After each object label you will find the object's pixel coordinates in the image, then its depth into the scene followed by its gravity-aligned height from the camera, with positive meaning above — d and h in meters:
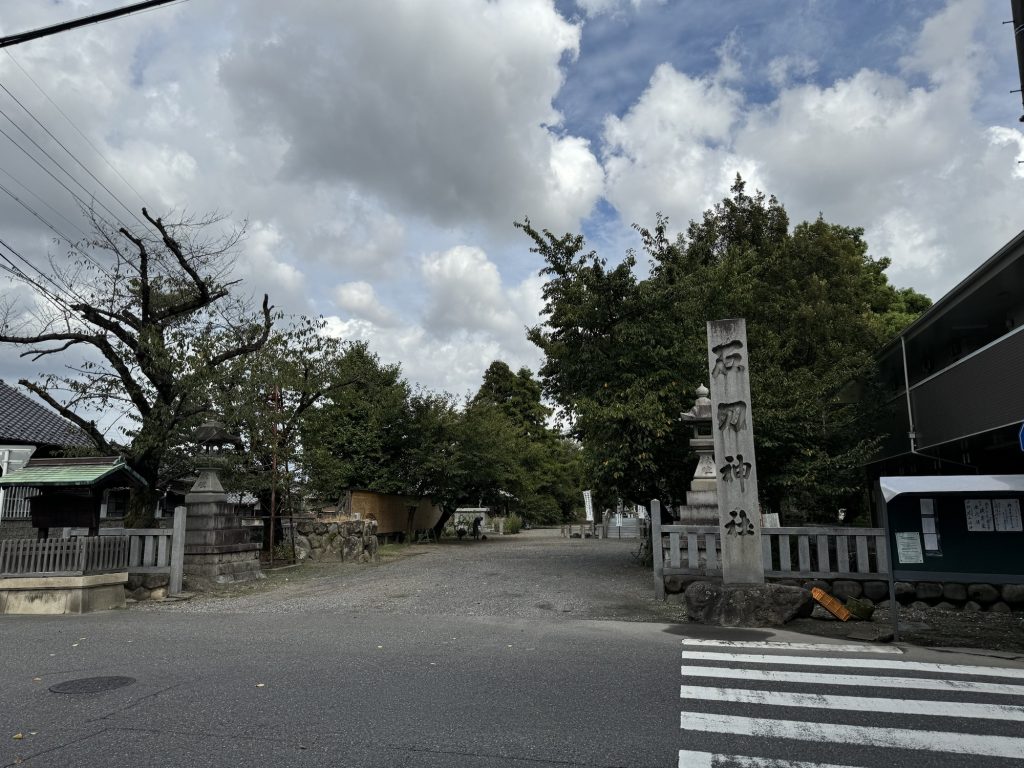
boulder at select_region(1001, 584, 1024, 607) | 9.34 -1.44
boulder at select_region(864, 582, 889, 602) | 9.71 -1.45
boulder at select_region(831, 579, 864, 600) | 9.70 -1.42
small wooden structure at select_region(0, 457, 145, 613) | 10.26 -0.92
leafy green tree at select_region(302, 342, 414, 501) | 24.25 +2.27
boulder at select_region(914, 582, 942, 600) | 9.81 -1.45
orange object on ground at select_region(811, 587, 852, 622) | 8.87 -1.50
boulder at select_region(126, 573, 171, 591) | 11.49 -1.50
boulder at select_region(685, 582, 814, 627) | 8.65 -1.47
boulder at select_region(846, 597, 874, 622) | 9.02 -1.57
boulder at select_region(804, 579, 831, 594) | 9.71 -1.34
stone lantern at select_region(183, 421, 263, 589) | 12.51 -0.73
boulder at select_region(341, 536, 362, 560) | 18.03 -1.50
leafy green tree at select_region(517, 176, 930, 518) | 14.05 +2.87
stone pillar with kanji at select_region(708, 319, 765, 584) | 9.52 +0.57
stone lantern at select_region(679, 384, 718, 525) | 12.39 +0.27
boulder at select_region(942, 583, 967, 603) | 9.66 -1.46
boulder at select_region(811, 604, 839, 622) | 9.06 -1.69
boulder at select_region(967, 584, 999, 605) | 9.52 -1.45
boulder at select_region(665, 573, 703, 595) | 10.62 -1.44
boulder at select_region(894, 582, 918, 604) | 9.91 -1.48
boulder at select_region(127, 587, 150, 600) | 11.48 -1.72
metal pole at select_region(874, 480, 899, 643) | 7.73 -1.12
